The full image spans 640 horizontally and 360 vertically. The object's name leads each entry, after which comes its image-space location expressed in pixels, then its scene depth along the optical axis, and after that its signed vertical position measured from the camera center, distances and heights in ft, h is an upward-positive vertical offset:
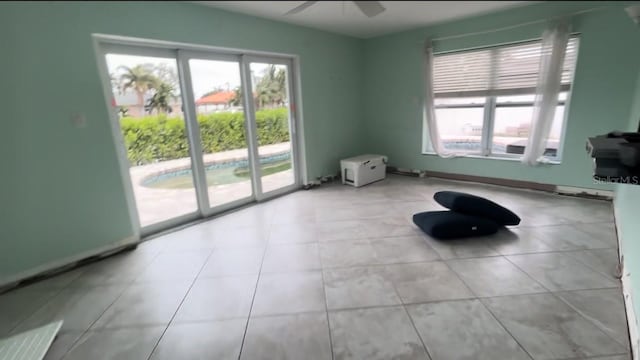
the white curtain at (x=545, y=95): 7.54 +0.45
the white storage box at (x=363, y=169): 14.79 -2.67
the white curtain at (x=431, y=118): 13.83 -0.17
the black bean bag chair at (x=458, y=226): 8.70 -3.40
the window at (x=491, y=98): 9.51 +0.56
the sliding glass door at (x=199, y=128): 6.98 -0.07
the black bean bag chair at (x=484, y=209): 9.11 -3.05
